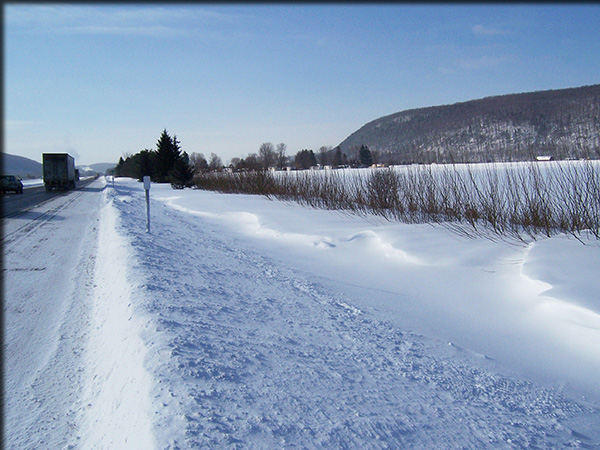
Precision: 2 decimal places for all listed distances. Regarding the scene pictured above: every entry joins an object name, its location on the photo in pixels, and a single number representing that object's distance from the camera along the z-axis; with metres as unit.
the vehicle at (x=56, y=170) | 37.44
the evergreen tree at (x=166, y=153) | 49.47
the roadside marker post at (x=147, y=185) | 10.82
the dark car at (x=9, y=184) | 31.69
